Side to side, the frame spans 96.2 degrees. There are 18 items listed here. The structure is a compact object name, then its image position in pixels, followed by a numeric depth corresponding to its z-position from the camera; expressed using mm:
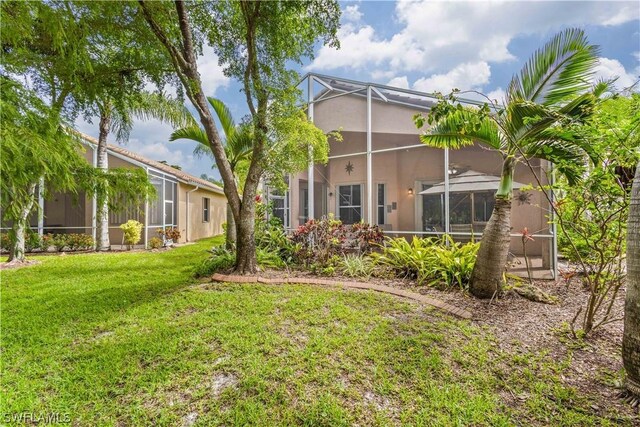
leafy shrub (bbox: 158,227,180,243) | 12985
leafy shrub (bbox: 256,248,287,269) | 7207
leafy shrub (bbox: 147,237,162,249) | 12258
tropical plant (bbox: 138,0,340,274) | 5746
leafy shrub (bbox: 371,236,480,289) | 5625
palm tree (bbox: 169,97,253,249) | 8845
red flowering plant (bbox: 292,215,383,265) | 7305
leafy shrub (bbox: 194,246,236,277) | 6840
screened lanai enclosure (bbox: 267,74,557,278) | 7652
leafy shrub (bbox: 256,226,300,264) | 7883
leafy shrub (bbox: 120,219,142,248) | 11539
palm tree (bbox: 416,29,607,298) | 4395
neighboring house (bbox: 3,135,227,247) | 12406
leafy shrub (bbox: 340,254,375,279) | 6539
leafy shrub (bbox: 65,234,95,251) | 11359
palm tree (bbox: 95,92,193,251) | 10562
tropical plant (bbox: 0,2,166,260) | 2297
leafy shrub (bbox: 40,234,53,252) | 10973
